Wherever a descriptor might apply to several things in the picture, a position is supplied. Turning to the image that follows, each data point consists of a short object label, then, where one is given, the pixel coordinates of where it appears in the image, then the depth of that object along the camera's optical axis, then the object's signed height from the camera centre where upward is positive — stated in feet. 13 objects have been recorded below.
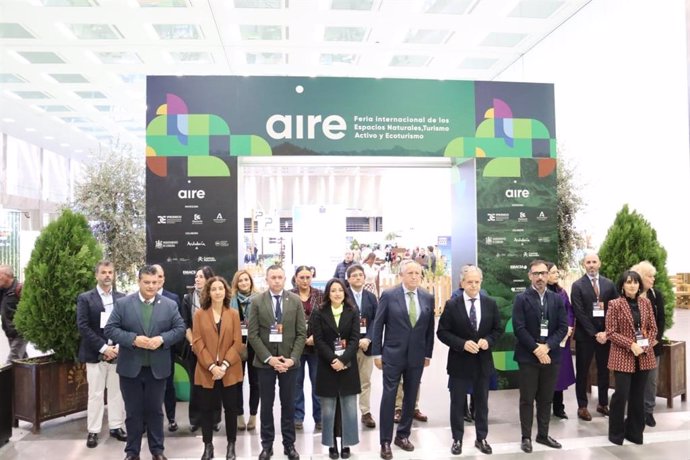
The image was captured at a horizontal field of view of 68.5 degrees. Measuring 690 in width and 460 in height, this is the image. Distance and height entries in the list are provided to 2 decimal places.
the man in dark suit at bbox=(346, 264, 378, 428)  14.83 -2.40
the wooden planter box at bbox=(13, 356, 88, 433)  14.40 -4.35
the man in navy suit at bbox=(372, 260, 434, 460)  12.76 -2.74
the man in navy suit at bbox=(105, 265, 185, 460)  11.94 -2.73
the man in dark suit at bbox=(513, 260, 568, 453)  13.15 -2.93
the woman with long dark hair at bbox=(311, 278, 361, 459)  12.21 -3.03
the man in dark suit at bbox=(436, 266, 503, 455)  12.82 -2.81
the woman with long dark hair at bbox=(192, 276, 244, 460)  12.09 -2.82
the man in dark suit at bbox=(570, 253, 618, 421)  15.23 -2.64
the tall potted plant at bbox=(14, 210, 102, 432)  14.53 -2.31
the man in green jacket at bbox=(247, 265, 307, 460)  12.39 -2.74
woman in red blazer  13.08 -3.08
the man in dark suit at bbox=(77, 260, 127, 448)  13.46 -3.07
